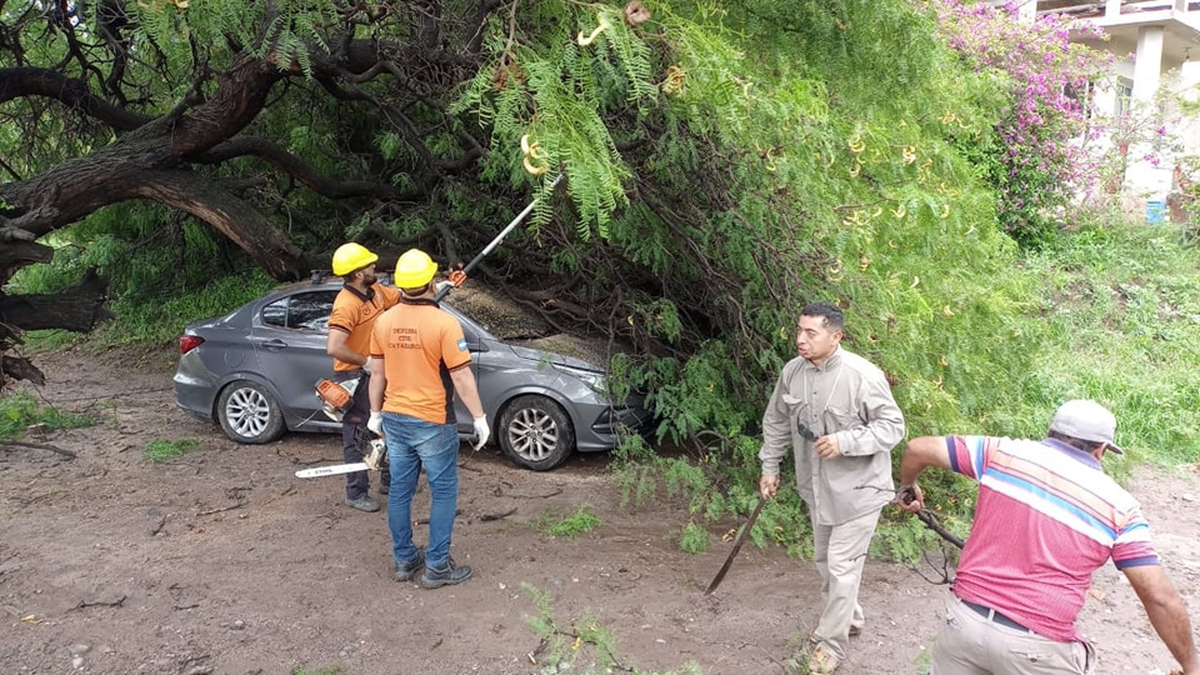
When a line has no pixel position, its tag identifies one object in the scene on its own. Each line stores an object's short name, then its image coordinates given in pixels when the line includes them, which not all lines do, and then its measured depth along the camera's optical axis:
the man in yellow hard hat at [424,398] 4.63
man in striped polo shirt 2.57
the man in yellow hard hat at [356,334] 5.89
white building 13.80
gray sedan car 6.91
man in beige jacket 3.82
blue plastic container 14.16
